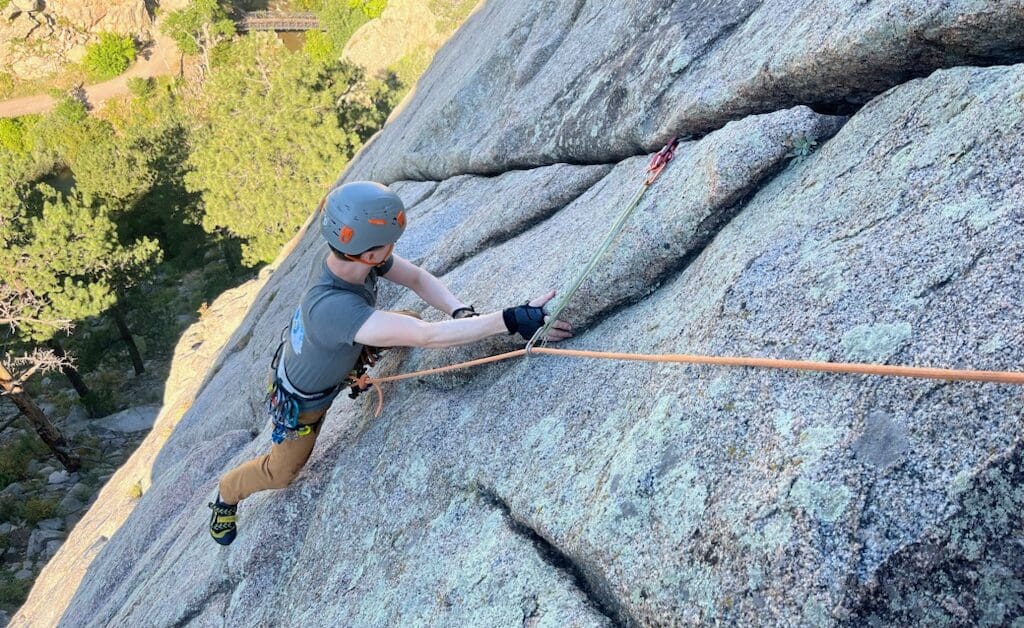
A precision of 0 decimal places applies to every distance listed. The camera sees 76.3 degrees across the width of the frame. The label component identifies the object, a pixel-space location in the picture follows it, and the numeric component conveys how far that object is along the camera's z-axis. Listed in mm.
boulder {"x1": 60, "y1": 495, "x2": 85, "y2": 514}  23031
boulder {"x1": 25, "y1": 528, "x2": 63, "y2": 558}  21156
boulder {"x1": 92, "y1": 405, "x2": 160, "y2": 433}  28078
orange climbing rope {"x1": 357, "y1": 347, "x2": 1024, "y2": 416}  2402
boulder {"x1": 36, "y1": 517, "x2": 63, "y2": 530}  22125
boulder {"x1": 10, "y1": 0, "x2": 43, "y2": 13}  68562
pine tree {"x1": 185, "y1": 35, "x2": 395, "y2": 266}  30984
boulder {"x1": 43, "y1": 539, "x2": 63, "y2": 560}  20880
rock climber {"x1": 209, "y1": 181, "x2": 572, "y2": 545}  4578
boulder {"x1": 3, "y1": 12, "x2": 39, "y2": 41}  68438
